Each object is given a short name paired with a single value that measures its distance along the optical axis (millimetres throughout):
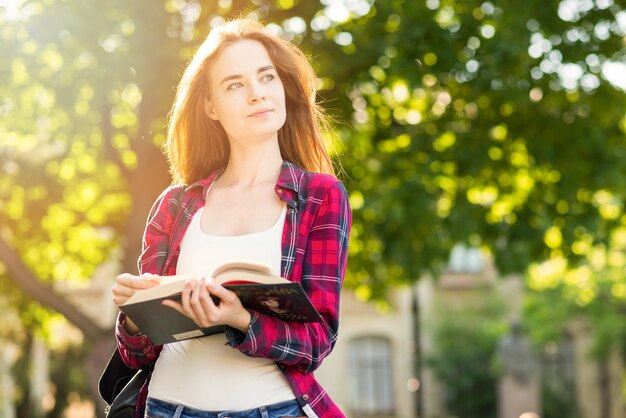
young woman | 2678
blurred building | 31453
